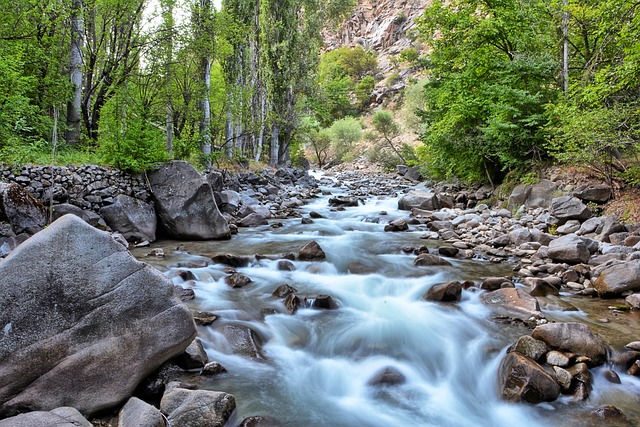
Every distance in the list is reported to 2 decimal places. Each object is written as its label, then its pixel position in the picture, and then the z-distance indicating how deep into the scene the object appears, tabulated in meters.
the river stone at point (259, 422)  3.52
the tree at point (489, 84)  13.03
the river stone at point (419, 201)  15.46
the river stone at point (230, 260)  8.38
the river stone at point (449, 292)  6.70
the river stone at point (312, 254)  8.95
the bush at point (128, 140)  9.99
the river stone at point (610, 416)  3.64
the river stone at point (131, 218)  9.52
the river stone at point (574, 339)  4.46
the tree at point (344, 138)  43.41
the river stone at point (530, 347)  4.46
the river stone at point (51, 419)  2.79
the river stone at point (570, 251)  7.93
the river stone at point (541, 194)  11.77
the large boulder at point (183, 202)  10.27
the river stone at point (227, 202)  13.60
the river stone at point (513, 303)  5.82
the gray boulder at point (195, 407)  3.28
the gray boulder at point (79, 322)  3.27
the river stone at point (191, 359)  4.23
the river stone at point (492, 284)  6.94
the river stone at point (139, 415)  3.08
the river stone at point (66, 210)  8.27
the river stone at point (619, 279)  6.45
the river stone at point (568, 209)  10.16
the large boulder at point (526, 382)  3.94
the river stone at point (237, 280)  7.18
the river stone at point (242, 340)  4.95
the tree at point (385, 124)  36.75
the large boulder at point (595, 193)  10.30
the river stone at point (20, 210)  7.56
